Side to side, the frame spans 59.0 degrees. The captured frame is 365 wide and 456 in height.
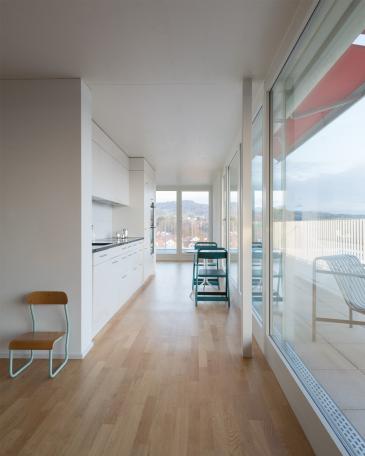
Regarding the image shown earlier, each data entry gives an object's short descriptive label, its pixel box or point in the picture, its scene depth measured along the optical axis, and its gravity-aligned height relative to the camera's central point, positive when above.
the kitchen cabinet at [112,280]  3.53 -0.68
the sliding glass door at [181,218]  10.97 +0.36
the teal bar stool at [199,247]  5.78 -0.37
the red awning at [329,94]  1.33 +0.69
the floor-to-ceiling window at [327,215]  1.34 +0.07
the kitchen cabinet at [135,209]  6.57 +0.40
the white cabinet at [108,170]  4.41 +0.93
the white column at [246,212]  3.07 +0.16
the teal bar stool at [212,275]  4.95 -0.74
